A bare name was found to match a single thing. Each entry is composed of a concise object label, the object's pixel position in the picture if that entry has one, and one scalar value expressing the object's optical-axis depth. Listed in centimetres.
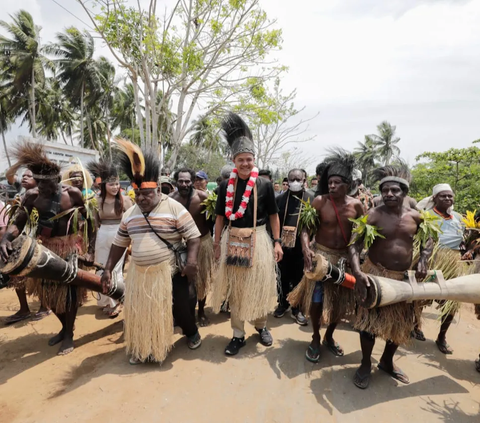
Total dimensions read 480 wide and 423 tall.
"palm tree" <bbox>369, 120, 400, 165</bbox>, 4512
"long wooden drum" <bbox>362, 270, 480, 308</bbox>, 234
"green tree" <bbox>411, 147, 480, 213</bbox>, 784
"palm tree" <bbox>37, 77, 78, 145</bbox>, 2473
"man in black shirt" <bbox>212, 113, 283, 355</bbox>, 297
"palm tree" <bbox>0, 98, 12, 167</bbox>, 2378
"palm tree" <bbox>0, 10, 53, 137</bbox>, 2009
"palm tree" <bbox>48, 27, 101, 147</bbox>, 2225
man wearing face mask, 383
